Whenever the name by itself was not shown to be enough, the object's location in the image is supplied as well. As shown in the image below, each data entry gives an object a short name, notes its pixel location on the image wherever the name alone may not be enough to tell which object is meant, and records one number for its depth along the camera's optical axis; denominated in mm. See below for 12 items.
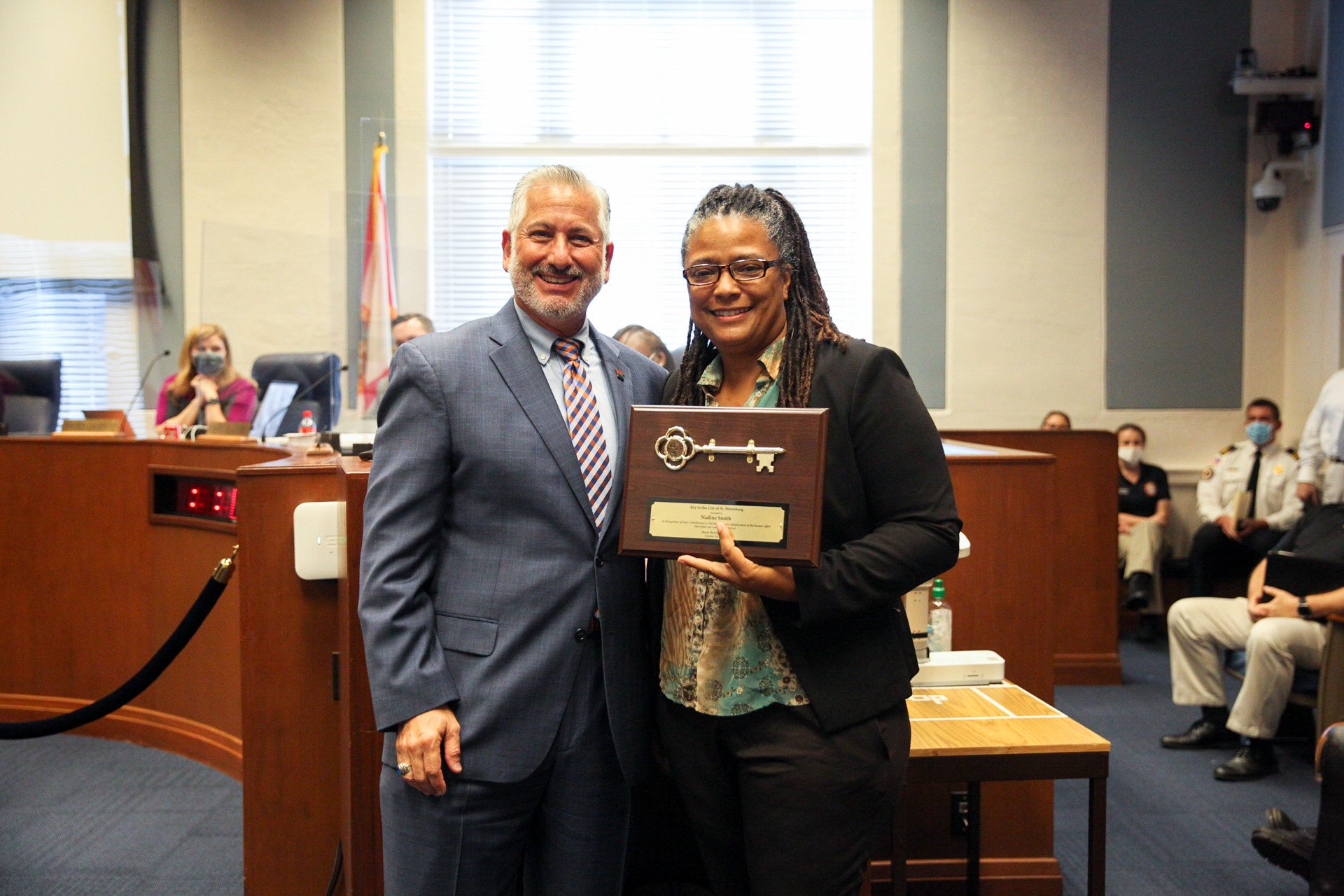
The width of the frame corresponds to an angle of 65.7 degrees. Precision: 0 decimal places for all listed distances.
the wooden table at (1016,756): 1998
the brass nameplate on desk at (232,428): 3966
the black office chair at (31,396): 5531
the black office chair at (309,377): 4820
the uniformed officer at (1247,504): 5895
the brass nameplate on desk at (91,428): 4469
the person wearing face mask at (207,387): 5023
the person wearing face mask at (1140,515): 5914
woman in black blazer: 1384
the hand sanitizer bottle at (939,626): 2570
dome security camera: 6949
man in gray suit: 1470
